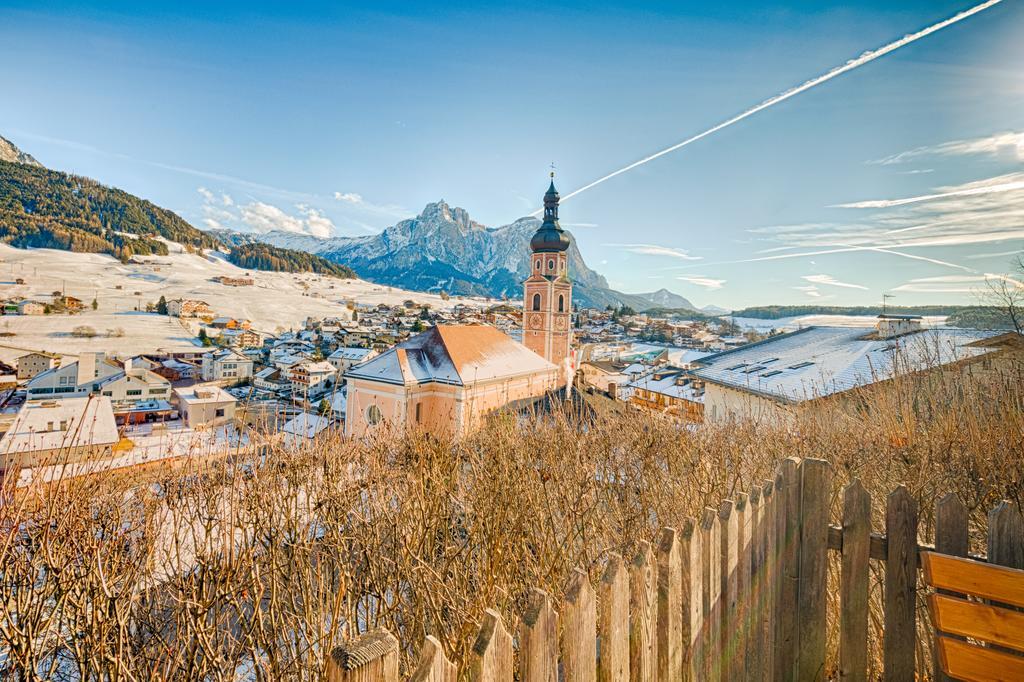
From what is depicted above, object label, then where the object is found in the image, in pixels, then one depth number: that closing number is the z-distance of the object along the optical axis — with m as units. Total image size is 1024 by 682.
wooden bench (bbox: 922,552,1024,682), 1.67
